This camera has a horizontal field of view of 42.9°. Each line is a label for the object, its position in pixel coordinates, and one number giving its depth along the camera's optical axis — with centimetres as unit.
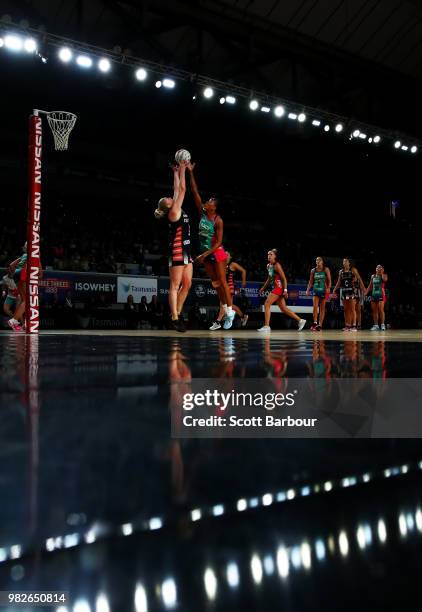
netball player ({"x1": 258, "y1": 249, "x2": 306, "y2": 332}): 962
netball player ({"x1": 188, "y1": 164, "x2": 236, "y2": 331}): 739
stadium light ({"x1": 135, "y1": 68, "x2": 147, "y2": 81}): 1405
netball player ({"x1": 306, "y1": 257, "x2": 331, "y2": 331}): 1202
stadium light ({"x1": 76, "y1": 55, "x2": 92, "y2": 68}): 1323
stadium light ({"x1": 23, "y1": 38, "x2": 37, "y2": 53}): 1215
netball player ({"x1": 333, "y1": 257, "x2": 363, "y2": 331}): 1274
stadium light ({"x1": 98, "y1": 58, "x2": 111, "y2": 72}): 1356
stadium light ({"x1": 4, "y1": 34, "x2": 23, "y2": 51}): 1192
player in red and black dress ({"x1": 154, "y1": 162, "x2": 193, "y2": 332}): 625
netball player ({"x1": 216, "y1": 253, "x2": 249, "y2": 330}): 1074
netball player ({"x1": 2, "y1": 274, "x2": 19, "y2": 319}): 1094
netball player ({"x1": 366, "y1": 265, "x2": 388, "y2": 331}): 1459
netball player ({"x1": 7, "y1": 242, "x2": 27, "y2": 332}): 894
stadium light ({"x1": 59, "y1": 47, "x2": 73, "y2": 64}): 1291
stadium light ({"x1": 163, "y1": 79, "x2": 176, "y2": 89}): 1463
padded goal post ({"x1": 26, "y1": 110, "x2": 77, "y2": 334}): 744
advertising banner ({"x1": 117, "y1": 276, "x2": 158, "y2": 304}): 1587
